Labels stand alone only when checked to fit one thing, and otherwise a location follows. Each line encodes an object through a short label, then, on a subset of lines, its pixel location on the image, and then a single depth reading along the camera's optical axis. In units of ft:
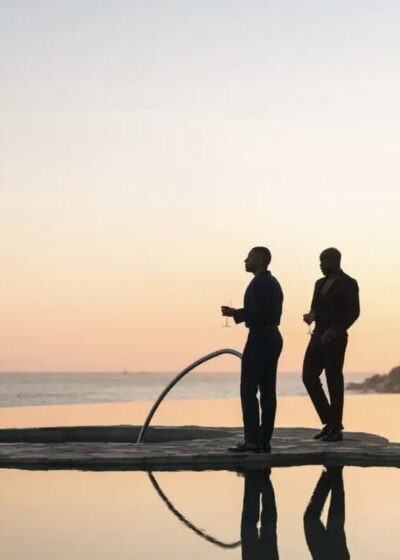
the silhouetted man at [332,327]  30.37
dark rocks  163.84
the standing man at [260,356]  26.48
